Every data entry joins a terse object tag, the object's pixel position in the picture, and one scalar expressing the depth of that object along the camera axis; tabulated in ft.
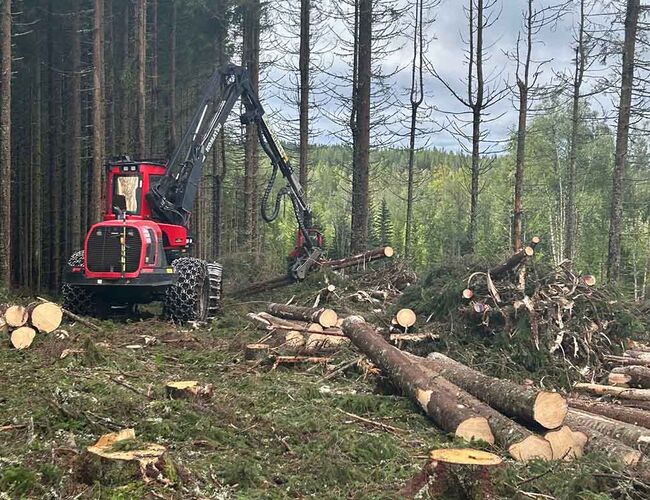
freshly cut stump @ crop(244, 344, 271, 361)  29.50
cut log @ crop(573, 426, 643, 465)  16.52
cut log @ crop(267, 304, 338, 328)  31.94
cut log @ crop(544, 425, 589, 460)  17.56
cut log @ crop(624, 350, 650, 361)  28.77
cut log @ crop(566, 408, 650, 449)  17.87
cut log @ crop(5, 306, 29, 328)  29.89
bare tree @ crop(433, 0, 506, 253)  64.48
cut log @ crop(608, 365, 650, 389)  25.79
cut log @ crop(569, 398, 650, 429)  20.29
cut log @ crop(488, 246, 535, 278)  30.89
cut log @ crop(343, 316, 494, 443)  18.40
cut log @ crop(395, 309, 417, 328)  30.29
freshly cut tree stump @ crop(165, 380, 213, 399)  21.17
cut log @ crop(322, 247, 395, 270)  49.93
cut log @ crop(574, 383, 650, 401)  24.20
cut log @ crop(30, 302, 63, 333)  30.42
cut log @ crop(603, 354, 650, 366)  28.17
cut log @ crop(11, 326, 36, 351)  29.14
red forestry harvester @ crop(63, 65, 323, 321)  36.99
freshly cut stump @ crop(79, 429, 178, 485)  13.69
